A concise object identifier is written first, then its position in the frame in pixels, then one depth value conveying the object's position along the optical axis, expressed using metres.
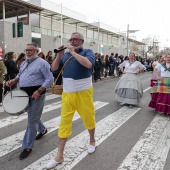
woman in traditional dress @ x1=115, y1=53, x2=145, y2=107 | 7.35
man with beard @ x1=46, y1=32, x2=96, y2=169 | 3.34
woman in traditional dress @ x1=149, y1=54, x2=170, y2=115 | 6.31
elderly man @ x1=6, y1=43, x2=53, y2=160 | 3.69
